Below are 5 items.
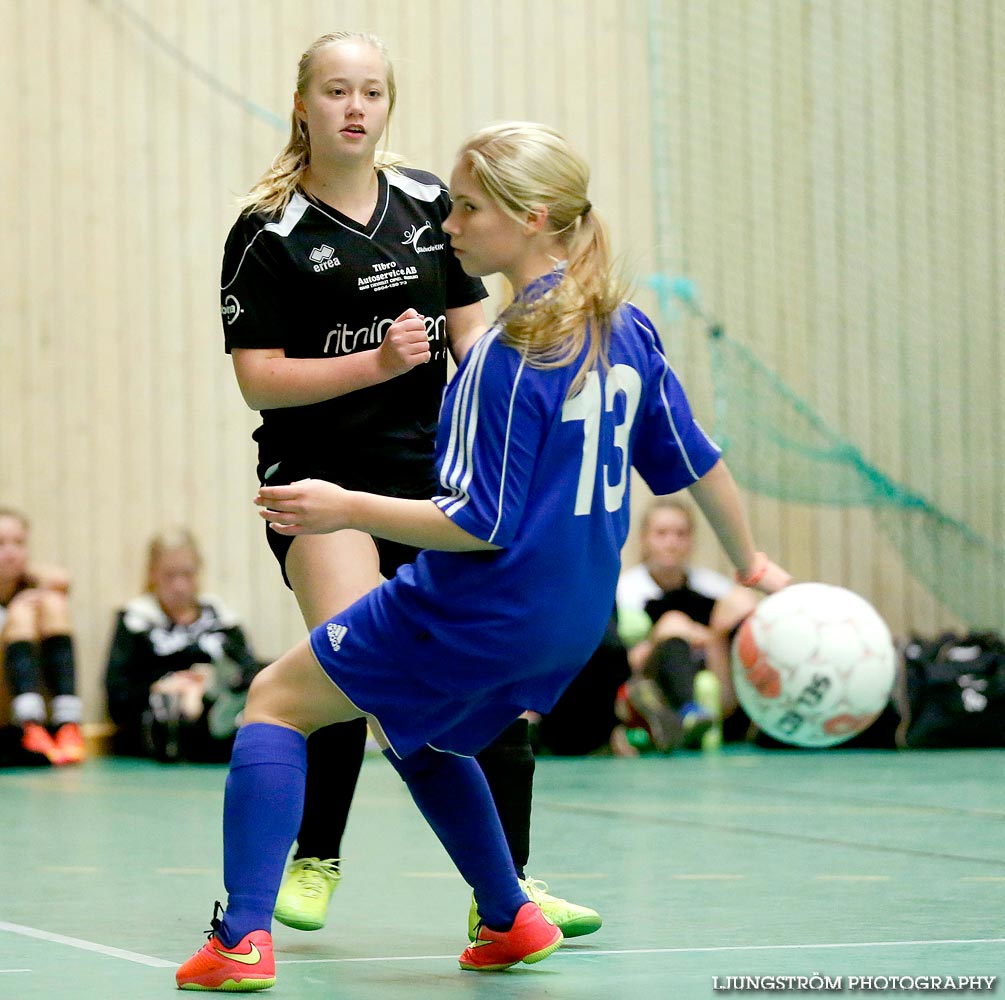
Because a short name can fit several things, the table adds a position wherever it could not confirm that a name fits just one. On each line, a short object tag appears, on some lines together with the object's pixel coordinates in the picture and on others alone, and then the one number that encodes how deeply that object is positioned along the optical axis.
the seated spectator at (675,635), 16.19
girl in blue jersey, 5.68
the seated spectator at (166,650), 16.12
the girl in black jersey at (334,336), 7.09
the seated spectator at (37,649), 15.85
